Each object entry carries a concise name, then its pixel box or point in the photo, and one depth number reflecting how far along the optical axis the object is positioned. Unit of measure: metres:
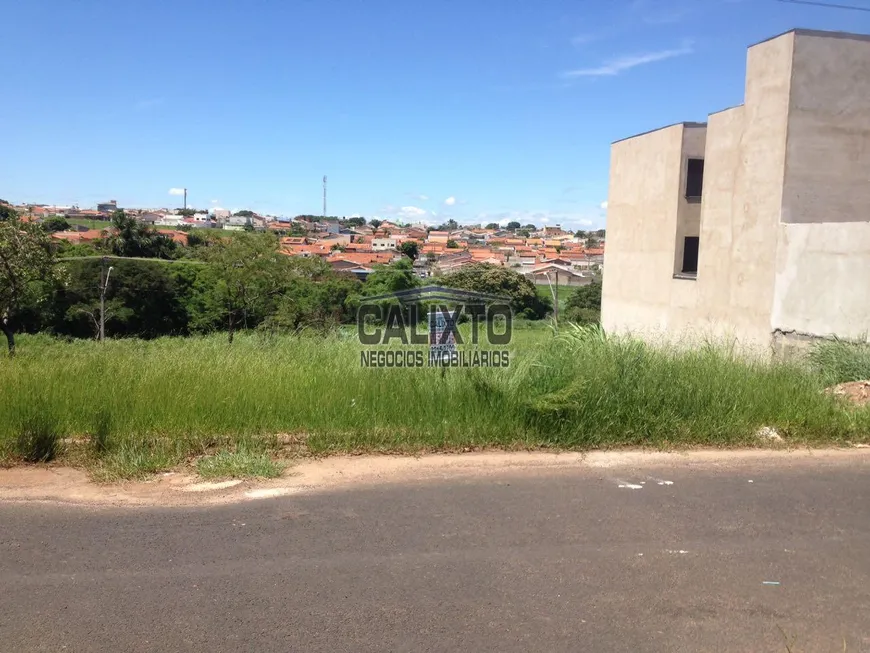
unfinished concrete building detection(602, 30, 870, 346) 12.62
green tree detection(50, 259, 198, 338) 35.91
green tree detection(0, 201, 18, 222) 22.10
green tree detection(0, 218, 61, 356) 19.23
